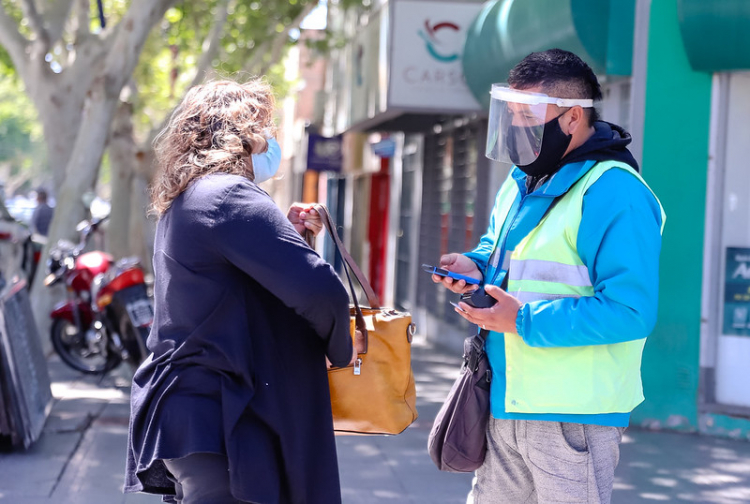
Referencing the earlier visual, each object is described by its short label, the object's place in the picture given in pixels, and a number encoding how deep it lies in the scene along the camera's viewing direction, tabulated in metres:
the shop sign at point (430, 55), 10.85
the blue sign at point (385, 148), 17.12
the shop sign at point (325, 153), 23.62
